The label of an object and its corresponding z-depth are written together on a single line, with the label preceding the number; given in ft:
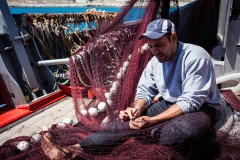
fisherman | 6.57
